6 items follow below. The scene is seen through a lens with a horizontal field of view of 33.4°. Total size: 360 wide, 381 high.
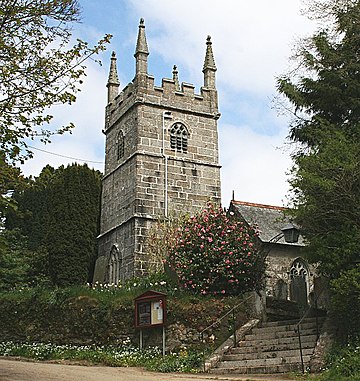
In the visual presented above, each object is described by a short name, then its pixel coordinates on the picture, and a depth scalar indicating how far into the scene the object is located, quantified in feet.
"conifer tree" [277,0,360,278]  43.47
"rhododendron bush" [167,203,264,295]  51.37
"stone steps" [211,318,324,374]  39.99
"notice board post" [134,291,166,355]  48.80
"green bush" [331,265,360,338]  39.11
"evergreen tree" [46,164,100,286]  79.15
